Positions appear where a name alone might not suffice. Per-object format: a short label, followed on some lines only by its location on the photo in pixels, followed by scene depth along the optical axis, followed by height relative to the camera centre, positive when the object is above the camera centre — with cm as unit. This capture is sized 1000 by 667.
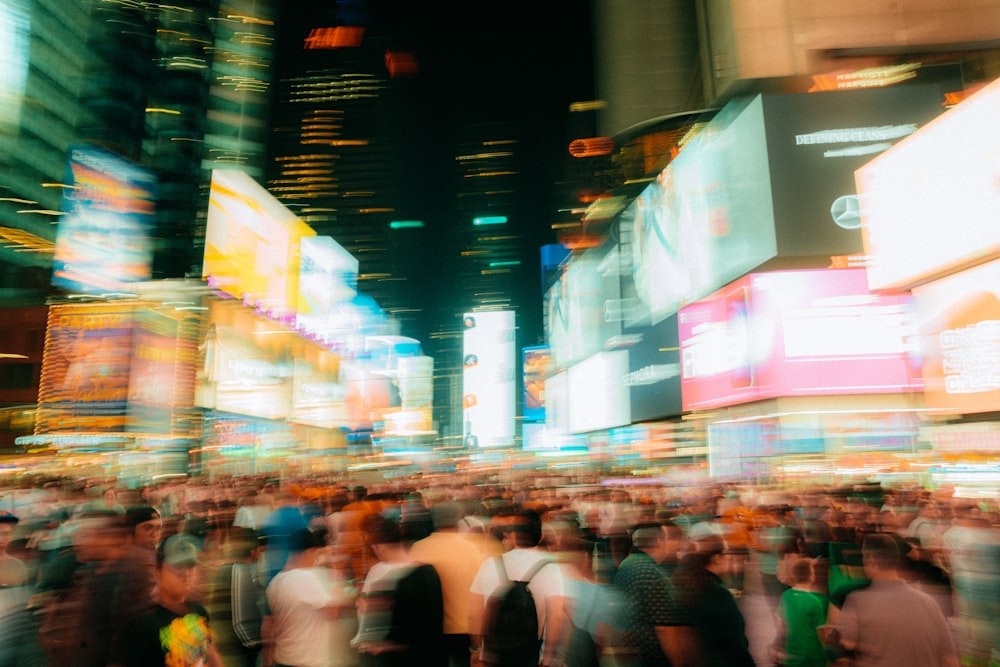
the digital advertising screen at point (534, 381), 6344 +689
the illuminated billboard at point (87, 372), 2752 +358
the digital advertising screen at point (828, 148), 1759 +743
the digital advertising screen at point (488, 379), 8288 +931
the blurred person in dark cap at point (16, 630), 409 -90
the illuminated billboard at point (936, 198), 980 +371
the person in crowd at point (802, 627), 509 -119
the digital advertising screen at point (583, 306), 3198 +743
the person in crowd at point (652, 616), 434 -94
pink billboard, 1669 +270
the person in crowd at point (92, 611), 446 -88
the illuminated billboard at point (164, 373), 2811 +365
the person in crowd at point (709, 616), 427 -93
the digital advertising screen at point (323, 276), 4347 +1216
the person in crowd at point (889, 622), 409 -94
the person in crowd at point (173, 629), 419 -94
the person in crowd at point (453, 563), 553 -76
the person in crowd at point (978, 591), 498 -96
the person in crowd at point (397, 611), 466 -96
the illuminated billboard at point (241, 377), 3033 +393
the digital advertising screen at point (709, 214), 1845 +681
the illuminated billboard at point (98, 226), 2970 +994
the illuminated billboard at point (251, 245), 3169 +1031
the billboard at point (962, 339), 990 +161
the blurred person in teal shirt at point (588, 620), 456 -100
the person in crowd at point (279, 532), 626 -63
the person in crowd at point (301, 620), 484 -103
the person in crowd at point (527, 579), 481 -80
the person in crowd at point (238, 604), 560 -106
